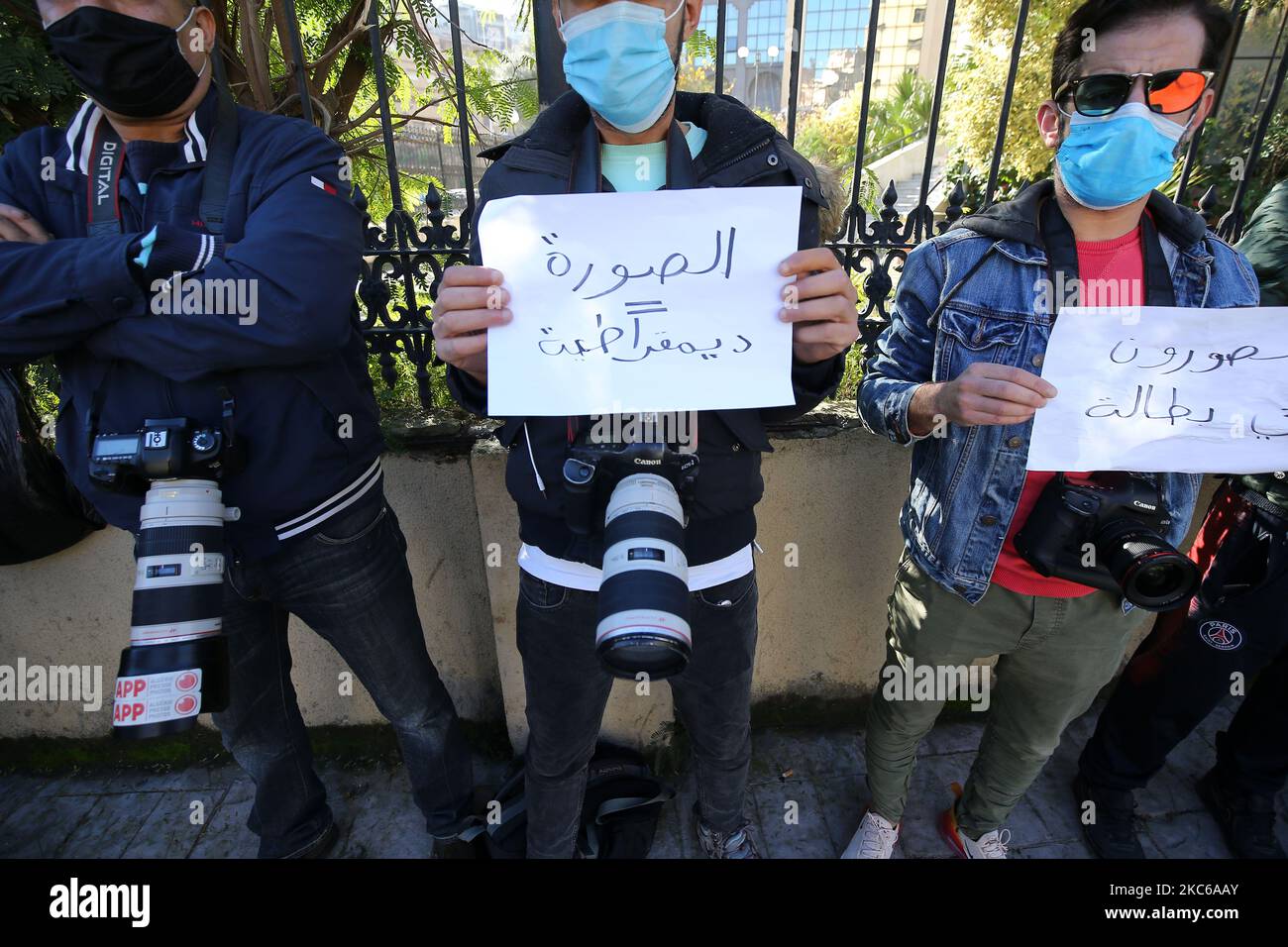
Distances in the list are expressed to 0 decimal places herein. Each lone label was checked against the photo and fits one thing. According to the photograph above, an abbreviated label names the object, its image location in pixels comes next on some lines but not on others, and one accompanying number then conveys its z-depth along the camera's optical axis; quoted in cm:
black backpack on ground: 236
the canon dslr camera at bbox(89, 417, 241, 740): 141
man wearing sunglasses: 161
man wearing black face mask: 147
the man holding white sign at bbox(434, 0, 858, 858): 138
